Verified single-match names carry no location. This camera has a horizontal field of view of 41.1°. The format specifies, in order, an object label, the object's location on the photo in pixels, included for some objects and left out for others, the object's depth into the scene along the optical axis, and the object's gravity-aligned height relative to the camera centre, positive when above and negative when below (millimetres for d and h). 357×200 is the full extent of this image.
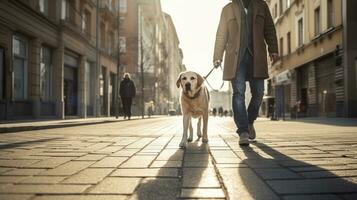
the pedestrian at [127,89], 21016 +1002
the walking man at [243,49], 6598 +874
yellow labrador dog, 6684 +191
